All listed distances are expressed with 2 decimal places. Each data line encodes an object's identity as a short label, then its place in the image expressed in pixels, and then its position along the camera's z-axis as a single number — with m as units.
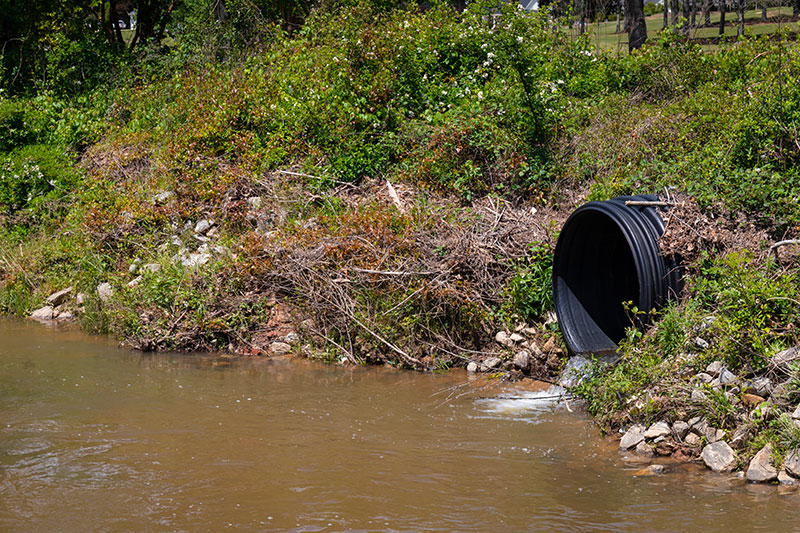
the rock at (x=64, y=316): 27.40
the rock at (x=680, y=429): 14.86
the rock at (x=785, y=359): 14.70
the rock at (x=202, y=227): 27.52
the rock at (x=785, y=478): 13.16
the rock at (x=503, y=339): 20.92
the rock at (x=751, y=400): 14.60
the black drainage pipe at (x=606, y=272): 18.16
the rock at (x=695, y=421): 14.83
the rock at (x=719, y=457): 13.91
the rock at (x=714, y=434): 14.43
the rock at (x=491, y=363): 20.64
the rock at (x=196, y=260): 24.74
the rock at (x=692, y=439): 14.68
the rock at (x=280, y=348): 22.92
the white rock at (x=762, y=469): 13.31
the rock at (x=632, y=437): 15.16
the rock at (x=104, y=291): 25.75
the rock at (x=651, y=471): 13.95
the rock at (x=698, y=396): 14.94
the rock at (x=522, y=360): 20.20
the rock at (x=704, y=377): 15.54
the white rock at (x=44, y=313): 27.72
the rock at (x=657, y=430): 14.99
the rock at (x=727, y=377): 15.07
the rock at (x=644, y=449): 14.87
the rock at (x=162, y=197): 28.68
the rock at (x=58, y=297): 27.95
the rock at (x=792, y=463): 13.15
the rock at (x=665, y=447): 14.77
